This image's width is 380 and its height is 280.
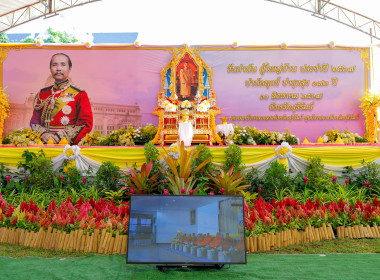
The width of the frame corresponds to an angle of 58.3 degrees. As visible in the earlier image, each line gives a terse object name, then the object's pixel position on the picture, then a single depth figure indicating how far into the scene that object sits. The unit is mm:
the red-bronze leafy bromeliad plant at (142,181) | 4672
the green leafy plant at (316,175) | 5094
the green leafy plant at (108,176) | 5250
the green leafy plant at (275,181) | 5004
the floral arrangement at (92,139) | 8589
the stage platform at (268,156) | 5535
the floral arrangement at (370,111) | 8703
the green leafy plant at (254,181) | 5297
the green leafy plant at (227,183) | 4547
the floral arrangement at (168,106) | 8180
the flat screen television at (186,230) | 2352
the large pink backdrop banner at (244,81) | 9227
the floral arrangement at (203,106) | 8258
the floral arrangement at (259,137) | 7570
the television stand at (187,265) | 2316
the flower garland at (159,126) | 8133
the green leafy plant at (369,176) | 5188
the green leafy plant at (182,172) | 4598
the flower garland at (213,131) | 8112
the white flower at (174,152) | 5359
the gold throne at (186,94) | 8305
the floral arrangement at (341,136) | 8445
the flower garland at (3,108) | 8914
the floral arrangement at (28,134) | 8514
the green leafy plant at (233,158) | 5320
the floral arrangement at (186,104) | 8203
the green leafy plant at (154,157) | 5191
